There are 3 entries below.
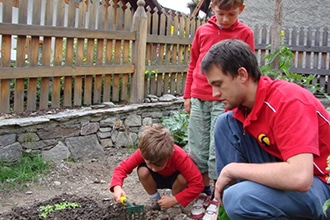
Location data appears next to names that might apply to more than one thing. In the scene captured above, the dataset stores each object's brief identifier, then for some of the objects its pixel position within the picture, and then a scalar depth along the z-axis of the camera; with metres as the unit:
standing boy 3.49
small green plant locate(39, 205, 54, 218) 3.23
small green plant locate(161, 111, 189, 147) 5.10
